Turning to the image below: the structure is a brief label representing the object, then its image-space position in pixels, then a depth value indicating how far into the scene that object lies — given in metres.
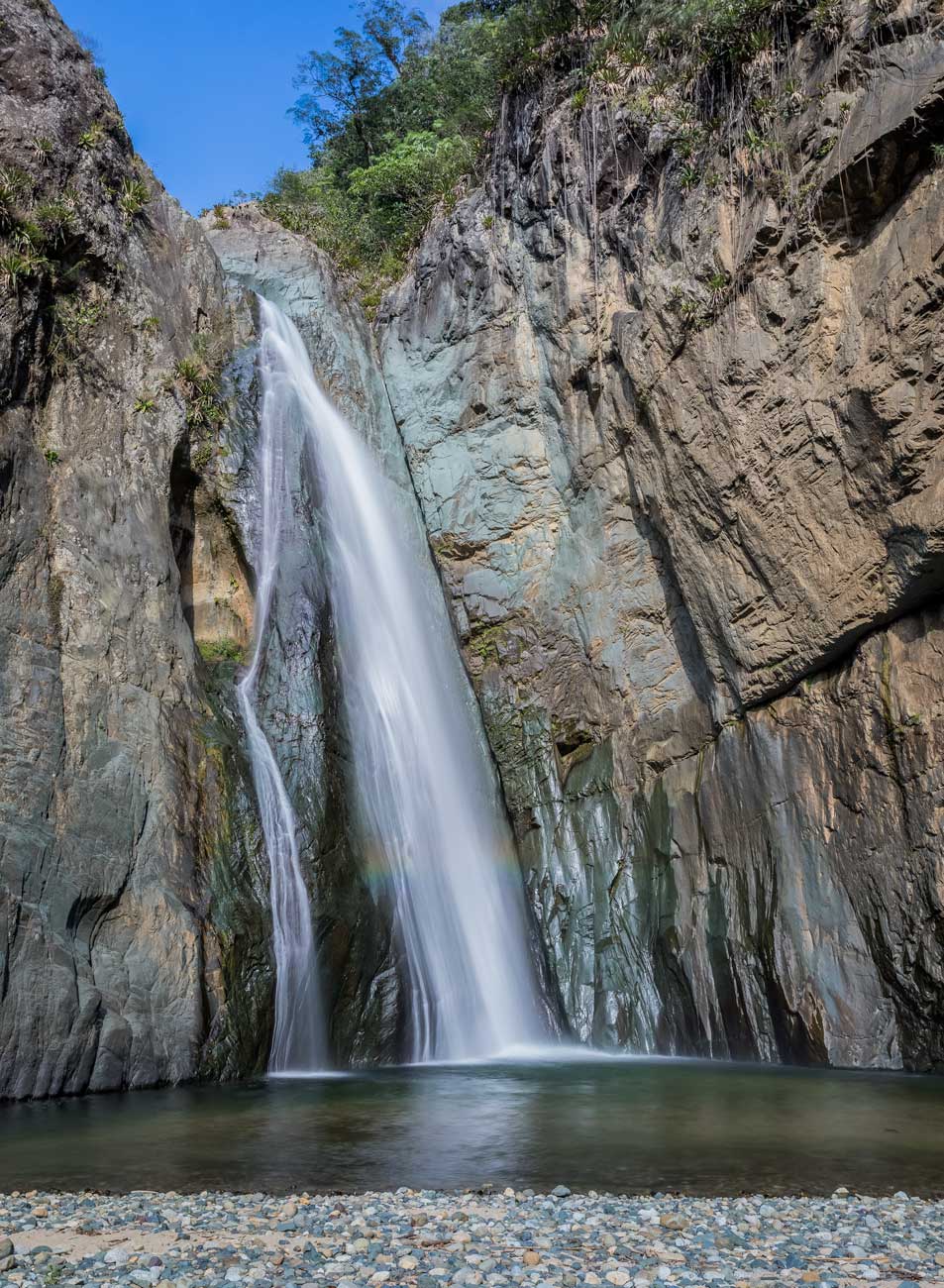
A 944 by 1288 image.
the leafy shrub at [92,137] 14.95
